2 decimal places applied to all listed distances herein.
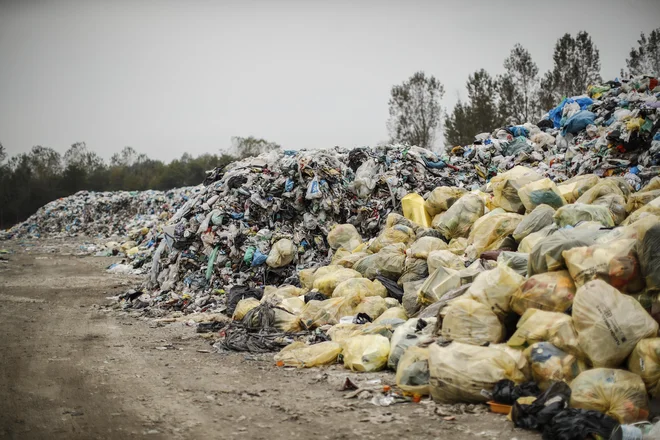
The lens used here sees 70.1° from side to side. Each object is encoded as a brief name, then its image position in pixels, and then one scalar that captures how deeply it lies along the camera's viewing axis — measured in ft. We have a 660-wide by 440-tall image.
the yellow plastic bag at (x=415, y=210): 22.47
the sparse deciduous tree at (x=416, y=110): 89.25
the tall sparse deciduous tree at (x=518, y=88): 74.79
